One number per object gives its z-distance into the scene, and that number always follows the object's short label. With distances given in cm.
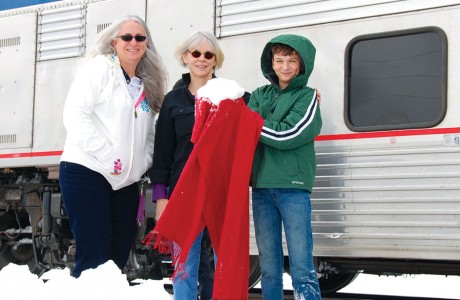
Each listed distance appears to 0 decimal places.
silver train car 575
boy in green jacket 489
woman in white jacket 475
